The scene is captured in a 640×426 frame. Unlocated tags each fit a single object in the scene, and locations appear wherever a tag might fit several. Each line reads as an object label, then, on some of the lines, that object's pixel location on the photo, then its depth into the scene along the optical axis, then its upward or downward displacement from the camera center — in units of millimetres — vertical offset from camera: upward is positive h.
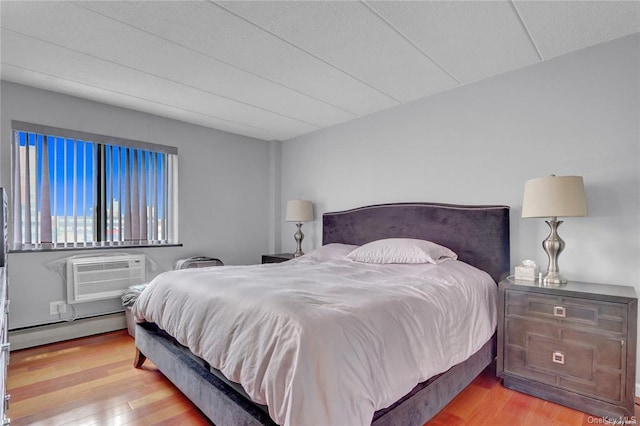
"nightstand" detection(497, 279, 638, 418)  1773 -790
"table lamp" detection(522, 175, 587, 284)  2078 +32
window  2959 +174
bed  1502 -850
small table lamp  4051 -53
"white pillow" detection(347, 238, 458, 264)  2567 -361
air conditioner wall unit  3094 -674
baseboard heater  2844 -1136
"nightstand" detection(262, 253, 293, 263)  3877 -601
